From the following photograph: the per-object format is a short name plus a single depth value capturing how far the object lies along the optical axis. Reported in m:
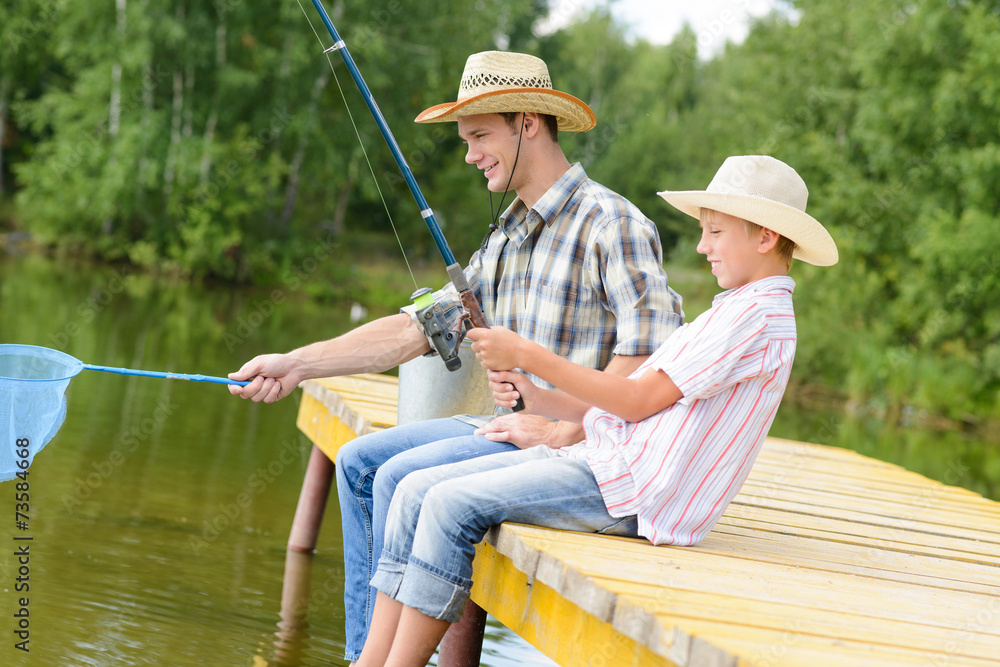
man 5.11
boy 4.28
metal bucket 6.21
